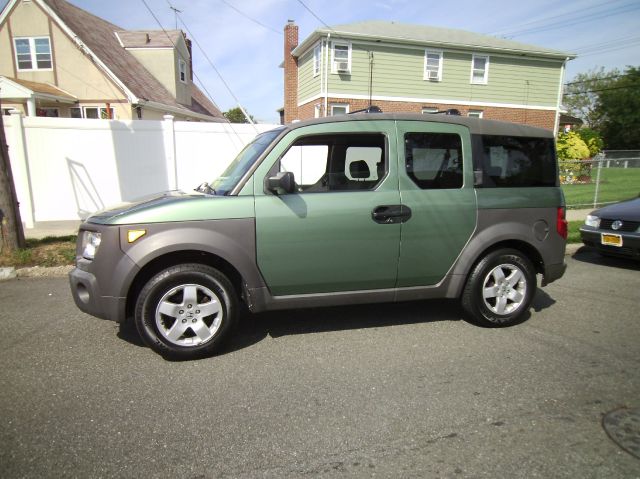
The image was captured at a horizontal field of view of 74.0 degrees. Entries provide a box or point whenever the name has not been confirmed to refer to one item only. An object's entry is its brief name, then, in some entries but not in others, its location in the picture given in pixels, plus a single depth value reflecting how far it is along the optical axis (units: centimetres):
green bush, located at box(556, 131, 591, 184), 1866
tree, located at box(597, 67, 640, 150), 5384
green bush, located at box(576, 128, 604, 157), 2548
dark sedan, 652
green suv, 348
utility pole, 646
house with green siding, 2066
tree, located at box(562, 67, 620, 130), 6139
